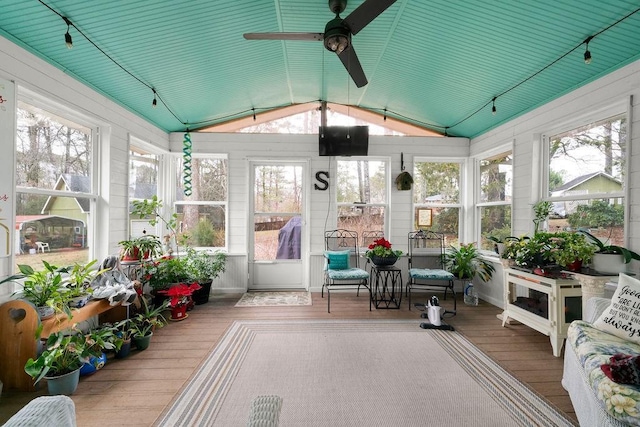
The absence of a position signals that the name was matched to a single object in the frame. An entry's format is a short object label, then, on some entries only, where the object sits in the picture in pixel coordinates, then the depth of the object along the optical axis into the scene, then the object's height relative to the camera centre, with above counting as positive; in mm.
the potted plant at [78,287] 2104 -555
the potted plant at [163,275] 3207 -693
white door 4387 -172
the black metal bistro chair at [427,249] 4248 -506
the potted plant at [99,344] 2063 -996
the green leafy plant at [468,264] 3777 -649
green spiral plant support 4125 +809
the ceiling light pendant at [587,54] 2129 +1251
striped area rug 1659 -1179
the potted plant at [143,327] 2463 -1047
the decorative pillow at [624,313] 1599 -567
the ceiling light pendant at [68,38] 1965 +1263
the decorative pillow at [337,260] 3809 -598
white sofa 1199 -783
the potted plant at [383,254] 3545 -479
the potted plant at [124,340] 2328 -1052
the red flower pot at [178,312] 3156 -1095
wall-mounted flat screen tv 4031 +1104
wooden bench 1874 -848
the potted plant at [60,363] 1751 -971
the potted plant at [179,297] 3090 -922
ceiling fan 1713 +1250
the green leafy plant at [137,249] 2922 -361
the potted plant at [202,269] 3568 -714
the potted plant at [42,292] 1922 -539
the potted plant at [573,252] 2352 -293
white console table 2393 -775
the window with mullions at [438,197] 4391 +313
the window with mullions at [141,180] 3412 +475
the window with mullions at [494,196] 3699 +292
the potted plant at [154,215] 3305 +6
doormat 3709 -1163
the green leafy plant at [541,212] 2922 +56
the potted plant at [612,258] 2170 -321
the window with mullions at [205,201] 4281 +220
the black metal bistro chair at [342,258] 3518 -587
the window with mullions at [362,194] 4383 +351
